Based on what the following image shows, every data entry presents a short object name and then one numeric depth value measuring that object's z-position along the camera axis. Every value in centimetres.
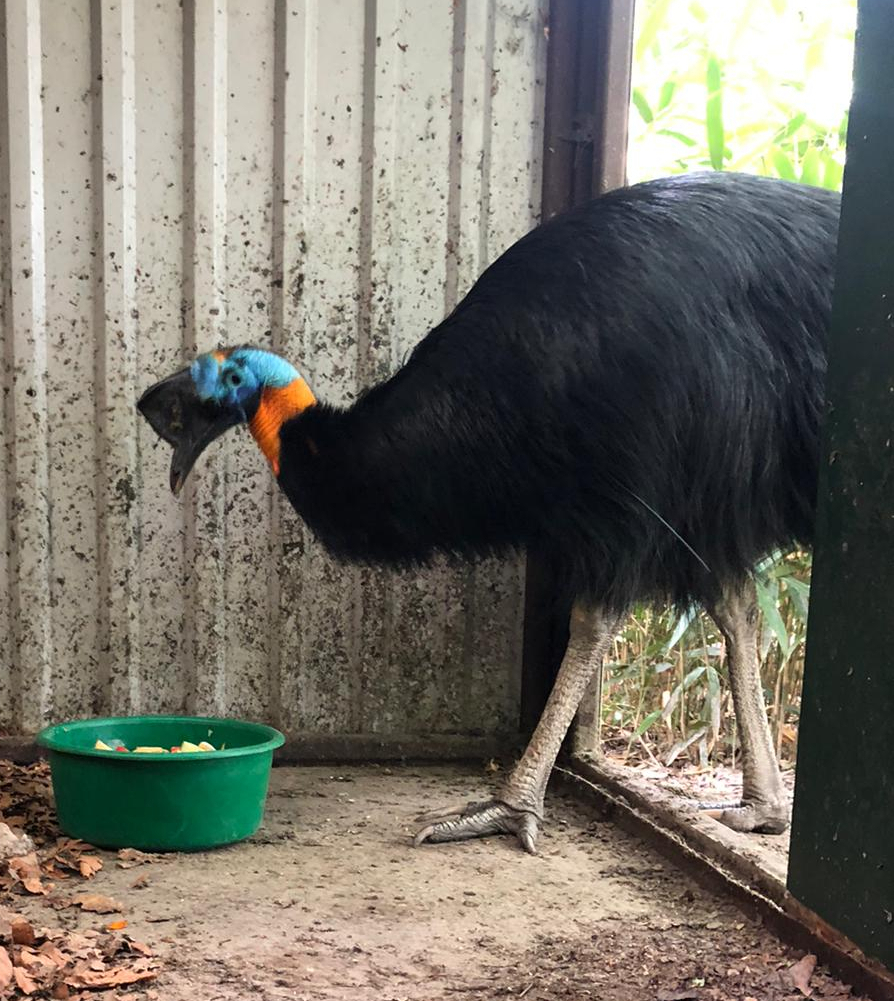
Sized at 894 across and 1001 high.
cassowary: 260
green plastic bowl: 254
